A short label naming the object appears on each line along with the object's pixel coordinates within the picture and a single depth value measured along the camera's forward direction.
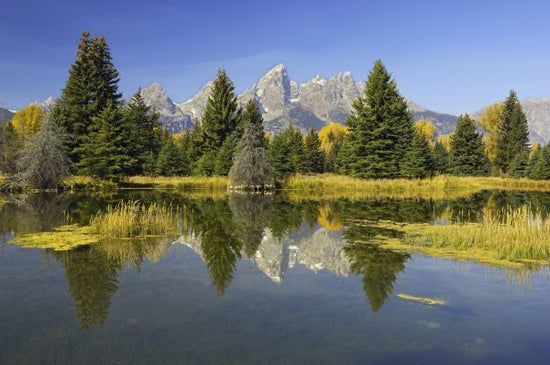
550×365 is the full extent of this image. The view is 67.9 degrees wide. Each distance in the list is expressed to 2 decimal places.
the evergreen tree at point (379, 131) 43.81
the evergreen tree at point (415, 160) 43.45
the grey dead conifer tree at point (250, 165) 36.94
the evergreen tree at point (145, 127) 50.13
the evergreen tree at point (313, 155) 62.52
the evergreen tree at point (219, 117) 50.69
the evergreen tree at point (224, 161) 43.34
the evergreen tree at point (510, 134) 66.31
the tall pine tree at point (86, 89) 44.28
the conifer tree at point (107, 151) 38.62
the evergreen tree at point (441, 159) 60.80
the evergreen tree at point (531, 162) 57.31
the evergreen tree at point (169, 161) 47.81
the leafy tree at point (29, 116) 79.44
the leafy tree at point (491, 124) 77.19
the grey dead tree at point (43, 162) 32.31
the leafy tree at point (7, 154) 36.12
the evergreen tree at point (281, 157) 45.72
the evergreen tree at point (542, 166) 54.38
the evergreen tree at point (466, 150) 59.16
